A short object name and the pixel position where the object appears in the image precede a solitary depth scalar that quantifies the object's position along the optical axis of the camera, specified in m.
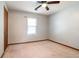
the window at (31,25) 3.60
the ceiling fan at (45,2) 1.86
